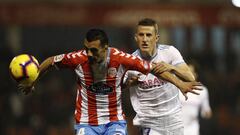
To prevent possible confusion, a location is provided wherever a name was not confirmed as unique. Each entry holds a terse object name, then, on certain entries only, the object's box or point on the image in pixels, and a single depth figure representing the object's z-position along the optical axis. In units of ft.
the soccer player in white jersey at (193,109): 76.64
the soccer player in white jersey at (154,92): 62.39
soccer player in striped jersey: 57.47
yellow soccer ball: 57.52
